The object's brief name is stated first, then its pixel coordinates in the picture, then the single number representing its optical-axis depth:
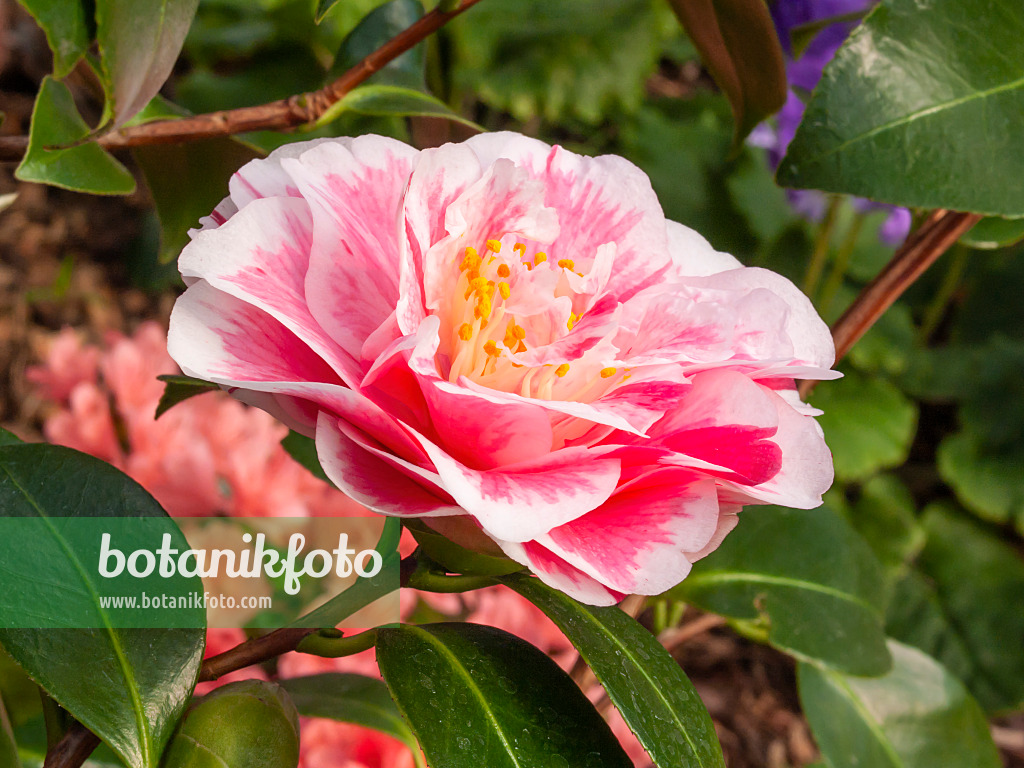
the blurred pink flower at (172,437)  0.77
